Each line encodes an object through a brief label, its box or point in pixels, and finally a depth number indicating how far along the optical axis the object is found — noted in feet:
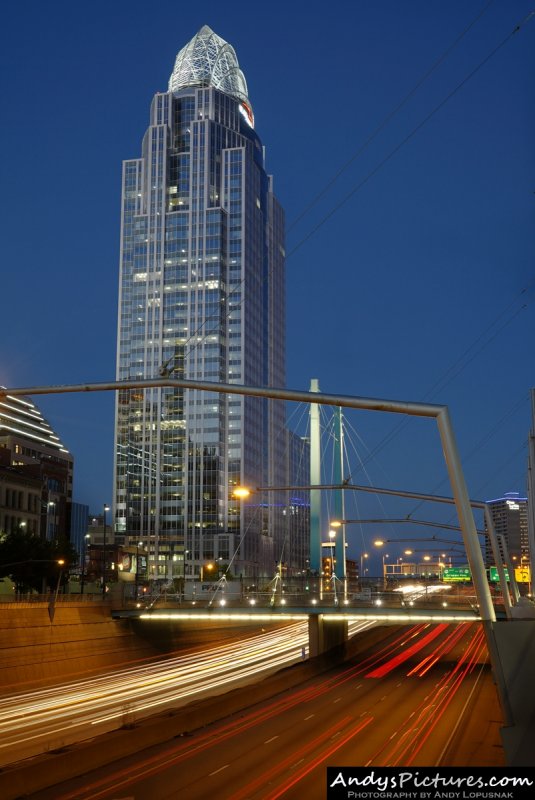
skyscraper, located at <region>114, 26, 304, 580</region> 624.59
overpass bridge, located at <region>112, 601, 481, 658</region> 239.30
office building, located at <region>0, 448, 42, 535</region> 396.37
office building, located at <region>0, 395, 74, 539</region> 477.77
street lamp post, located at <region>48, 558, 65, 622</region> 230.07
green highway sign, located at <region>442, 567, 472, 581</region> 492.17
